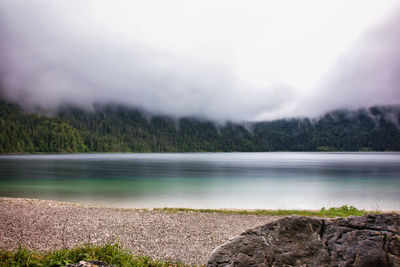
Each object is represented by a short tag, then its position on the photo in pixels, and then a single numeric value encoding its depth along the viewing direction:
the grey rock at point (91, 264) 4.98
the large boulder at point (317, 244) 4.51
